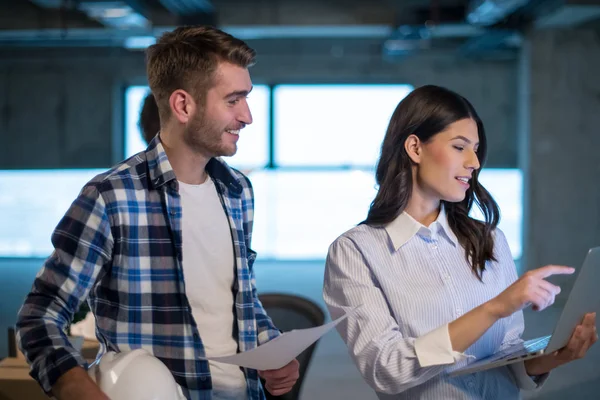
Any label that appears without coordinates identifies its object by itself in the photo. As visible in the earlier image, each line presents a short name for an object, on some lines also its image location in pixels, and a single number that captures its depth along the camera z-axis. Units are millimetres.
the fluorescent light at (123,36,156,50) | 8352
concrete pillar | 7023
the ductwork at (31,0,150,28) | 6656
